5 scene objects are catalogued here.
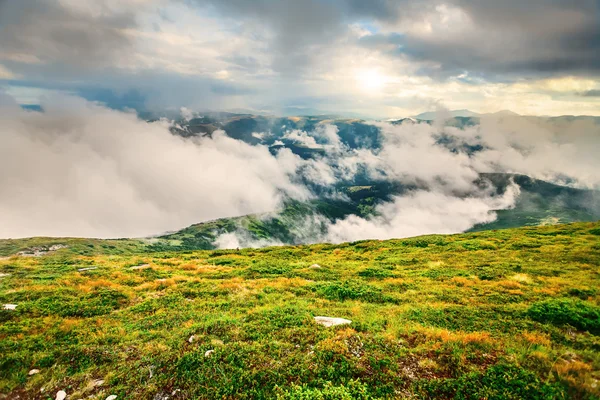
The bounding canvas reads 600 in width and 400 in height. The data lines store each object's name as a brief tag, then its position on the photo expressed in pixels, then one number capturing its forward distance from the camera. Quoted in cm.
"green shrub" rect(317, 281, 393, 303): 1831
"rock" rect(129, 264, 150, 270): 2980
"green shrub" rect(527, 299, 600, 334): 1235
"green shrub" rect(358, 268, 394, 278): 2433
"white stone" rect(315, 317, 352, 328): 1357
